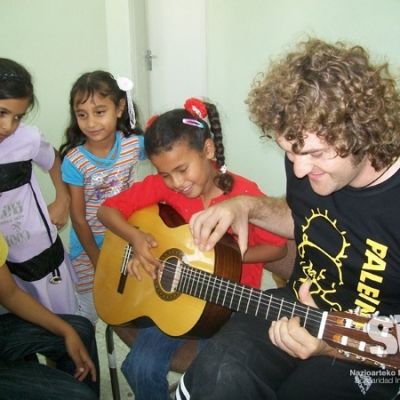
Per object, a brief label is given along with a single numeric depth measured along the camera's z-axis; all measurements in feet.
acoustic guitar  2.80
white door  9.15
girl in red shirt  4.03
